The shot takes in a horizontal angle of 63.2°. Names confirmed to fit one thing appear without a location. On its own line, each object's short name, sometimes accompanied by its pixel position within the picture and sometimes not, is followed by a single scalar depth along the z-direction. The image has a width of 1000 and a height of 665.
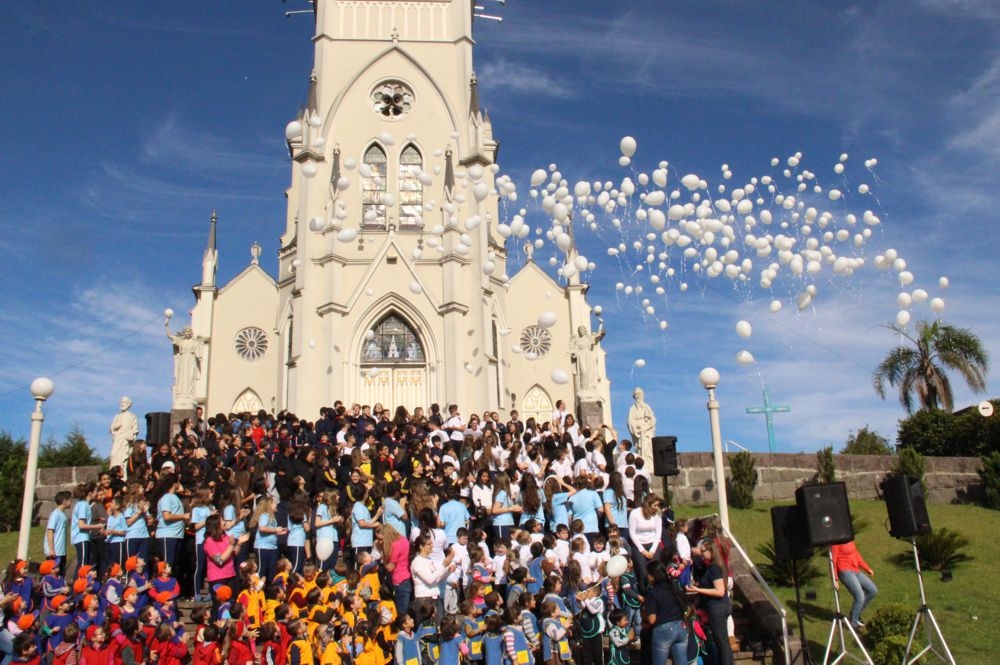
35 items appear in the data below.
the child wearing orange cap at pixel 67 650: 9.16
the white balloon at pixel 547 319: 15.89
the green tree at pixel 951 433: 23.52
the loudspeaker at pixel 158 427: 17.69
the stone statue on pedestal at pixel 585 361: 26.20
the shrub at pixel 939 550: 13.80
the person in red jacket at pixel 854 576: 10.21
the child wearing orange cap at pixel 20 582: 9.80
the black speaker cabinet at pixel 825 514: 8.81
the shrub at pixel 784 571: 12.94
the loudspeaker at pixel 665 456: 15.41
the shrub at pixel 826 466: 19.84
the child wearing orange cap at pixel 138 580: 9.83
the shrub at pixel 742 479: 19.53
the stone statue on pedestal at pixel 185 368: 25.56
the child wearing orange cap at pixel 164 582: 9.83
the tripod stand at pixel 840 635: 8.55
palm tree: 29.59
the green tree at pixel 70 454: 31.09
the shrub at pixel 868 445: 34.12
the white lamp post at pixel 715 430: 11.92
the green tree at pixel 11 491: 21.50
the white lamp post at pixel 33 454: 12.22
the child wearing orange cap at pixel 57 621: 9.38
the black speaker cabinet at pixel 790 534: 9.08
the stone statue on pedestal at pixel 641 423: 20.92
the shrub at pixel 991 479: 19.09
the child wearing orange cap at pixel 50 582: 10.16
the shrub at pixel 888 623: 9.63
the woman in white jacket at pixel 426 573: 9.59
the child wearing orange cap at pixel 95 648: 8.74
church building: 28.06
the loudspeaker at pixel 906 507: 9.23
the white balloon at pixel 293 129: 16.72
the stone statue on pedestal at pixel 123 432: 20.30
